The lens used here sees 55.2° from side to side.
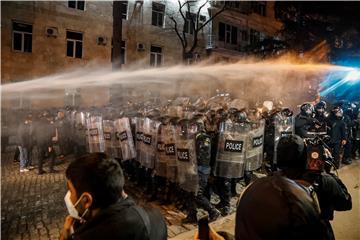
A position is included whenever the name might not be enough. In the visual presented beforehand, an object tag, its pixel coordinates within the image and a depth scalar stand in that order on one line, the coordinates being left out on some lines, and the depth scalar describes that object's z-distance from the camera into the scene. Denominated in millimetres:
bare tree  24900
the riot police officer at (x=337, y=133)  9984
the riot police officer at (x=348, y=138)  11297
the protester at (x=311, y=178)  2768
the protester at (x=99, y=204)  1834
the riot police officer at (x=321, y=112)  10055
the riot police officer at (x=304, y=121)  8278
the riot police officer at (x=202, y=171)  6102
